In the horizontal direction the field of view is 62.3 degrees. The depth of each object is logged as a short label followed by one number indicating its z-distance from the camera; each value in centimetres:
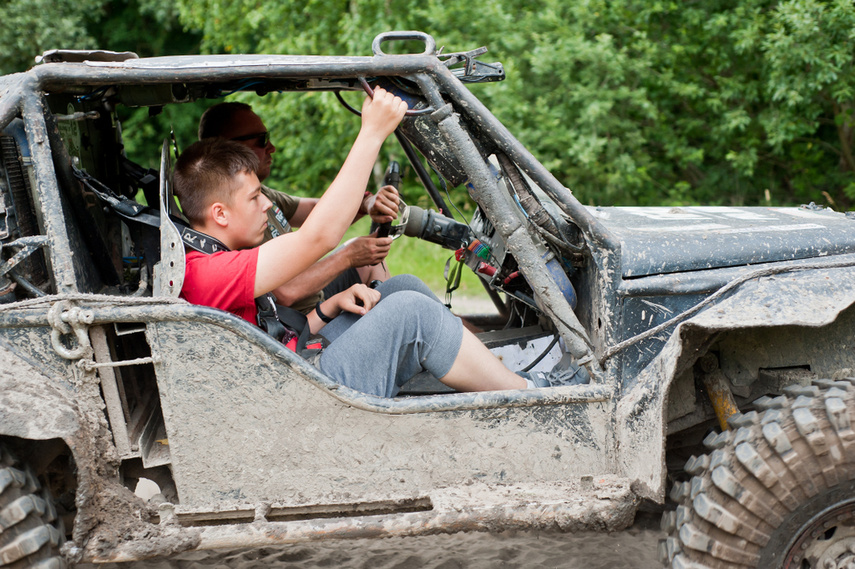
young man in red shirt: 214
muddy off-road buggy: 191
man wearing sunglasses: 274
